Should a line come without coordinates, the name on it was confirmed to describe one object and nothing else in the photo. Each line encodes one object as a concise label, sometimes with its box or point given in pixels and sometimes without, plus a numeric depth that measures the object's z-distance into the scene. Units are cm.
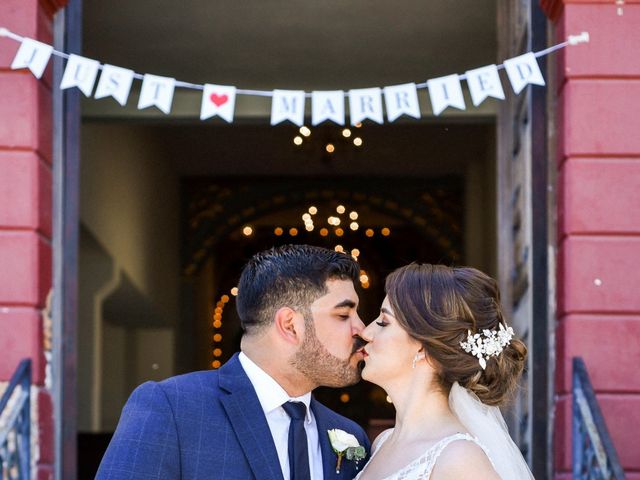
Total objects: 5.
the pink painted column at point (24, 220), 594
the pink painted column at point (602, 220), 588
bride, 379
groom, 352
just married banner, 593
